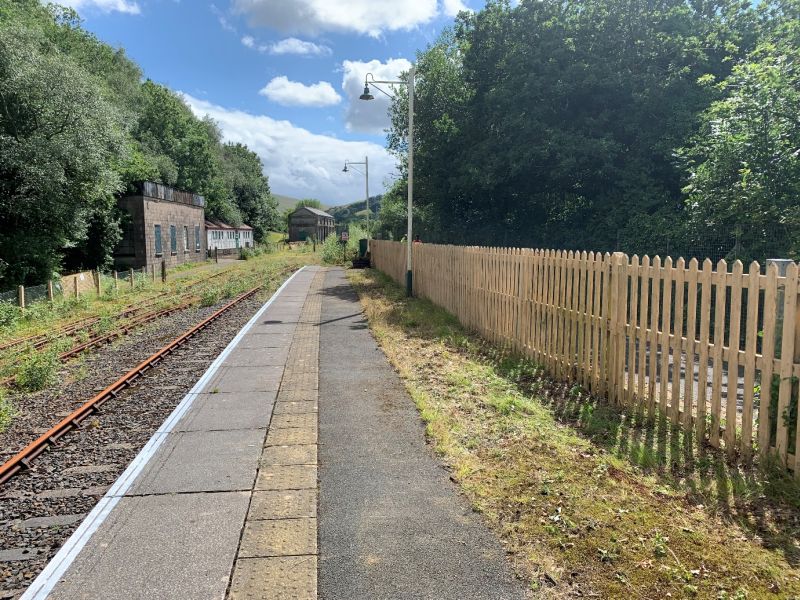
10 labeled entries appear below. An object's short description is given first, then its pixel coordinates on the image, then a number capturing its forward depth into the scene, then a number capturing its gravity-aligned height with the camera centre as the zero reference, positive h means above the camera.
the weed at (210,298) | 17.53 -1.46
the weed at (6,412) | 6.20 -1.91
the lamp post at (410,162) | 17.27 +2.94
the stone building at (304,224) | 112.50 +6.17
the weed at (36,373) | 7.79 -1.76
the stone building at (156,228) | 31.11 +1.58
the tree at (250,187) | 85.75 +10.76
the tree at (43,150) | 17.73 +3.42
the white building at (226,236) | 57.28 +2.10
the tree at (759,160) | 10.49 +1.93
